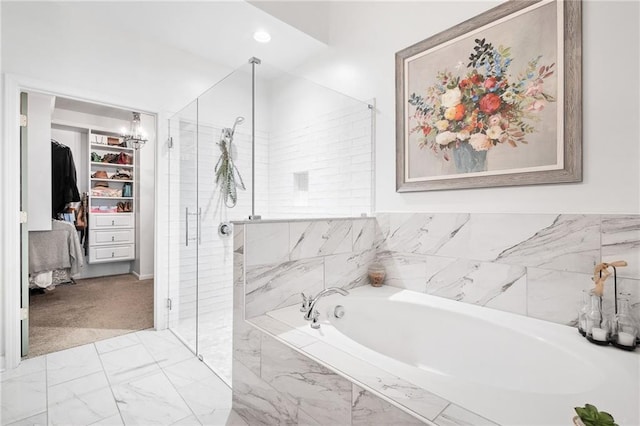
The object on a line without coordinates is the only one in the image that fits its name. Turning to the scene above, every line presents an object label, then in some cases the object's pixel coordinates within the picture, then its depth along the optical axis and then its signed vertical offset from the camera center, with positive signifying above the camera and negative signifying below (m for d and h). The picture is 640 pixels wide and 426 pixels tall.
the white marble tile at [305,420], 1.17 -0.82
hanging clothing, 4.07 +0.42
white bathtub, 0.90 -0.58
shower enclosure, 1.95 +0.28
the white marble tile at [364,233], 2.19 -0.17
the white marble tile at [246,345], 1.48 -0.68
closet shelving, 4.52 +0.10
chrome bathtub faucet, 1.51 -0.52
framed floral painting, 1.49 +0.63
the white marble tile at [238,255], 1.59 -0.24
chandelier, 4.39 +1.11
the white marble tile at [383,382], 0.90 -0.57
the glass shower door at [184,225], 2.37 -0.12
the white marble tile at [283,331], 1.31 -0.56
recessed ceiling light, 2.51 +1.46
